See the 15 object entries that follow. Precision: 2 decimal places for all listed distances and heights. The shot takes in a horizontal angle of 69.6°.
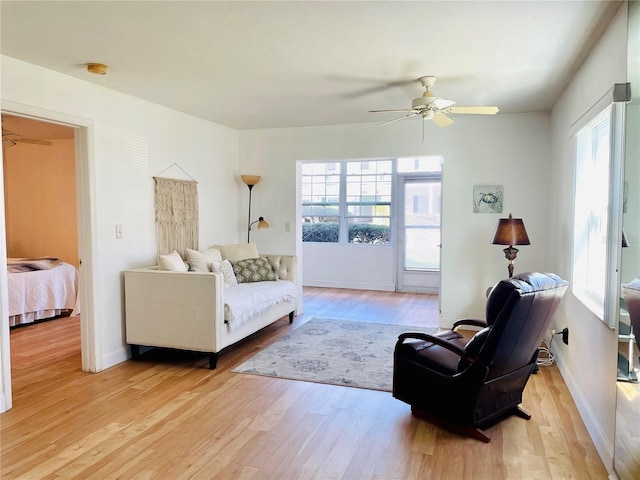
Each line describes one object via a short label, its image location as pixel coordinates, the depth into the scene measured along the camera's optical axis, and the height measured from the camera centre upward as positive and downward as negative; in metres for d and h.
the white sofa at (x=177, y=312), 3.80 -0.77
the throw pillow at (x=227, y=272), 4.70 -0.53
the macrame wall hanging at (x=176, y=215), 4.48 +0.06
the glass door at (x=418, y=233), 7.43 -0.20
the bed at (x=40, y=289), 5.15 -0.80
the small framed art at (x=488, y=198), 5.01 +0.25
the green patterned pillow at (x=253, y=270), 4.96 -0.54
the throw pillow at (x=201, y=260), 4.56 -0.40
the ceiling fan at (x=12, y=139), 5.20 +0.95
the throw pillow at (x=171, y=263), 4.11 -0.38
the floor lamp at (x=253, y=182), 5.67 +0.48
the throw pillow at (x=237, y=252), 5.20 -0.35
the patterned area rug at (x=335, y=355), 3.61 -1.20
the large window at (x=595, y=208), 2.43 +0.08
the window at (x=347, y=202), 7.74 +0.33
